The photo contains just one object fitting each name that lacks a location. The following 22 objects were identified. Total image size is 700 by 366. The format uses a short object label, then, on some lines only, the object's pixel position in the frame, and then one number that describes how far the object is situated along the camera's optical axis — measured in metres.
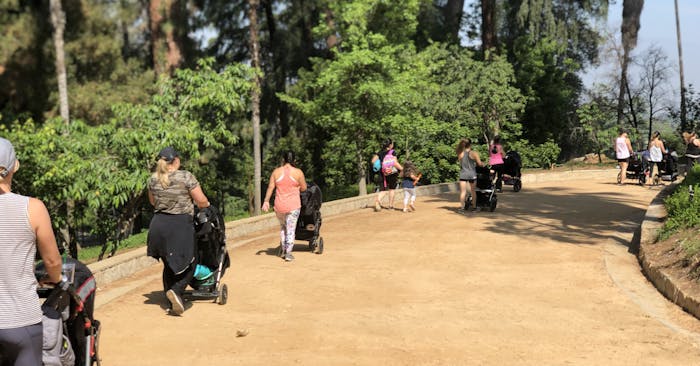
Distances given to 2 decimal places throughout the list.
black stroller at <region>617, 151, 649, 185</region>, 24.08
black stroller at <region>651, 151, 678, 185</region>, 24.12
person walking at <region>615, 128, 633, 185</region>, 23.77
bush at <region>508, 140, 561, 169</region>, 33.25
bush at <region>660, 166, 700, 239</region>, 10.80
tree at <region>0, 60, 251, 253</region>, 13.67
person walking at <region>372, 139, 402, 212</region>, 16.61
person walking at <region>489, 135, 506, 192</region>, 20.23
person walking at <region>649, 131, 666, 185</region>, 23.42
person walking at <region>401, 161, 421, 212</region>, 16.36
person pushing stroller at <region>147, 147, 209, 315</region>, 7.42
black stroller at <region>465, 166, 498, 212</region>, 16.41
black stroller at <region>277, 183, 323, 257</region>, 11.00
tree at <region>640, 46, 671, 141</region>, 39.62
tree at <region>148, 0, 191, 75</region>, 27.16
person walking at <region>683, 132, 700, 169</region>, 20.58
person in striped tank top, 3.50
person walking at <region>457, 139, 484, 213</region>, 15.95
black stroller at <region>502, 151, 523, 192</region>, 21.59
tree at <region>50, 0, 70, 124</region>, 23.92
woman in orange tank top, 10.45
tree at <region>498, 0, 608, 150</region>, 35.97
